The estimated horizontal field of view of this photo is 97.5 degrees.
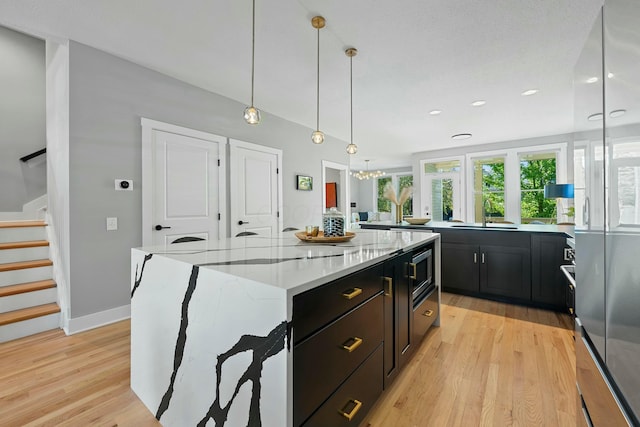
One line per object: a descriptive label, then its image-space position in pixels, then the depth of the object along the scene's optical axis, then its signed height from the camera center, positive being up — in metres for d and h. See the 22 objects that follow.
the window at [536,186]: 6.23 +0.56
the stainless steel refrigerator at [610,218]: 0.70 -0.02
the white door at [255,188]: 3.89 +0.35
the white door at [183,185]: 3.08 +0.32
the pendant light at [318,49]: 2.24 +1.53
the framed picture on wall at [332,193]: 9.52 +0.64
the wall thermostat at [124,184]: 2.82 +0.29
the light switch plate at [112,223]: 2.76 -0.11
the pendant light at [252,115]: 2.06 +0.71
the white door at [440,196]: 7.32 +0.41
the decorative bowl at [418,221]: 4.00 -0.14
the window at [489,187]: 6.67 +0.59
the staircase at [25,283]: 2.49 -0.70
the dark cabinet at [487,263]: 3.18 -0.63
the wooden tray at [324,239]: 1.86 -0.18
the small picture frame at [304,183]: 5.03 +0.53
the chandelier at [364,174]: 8.12 +1.09
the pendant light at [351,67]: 2.70 +1.55
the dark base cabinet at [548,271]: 2.96 -0.65
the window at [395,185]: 10.35 +0.98
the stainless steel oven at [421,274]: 1.96 -0.49
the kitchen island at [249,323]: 0.91 -0.45
